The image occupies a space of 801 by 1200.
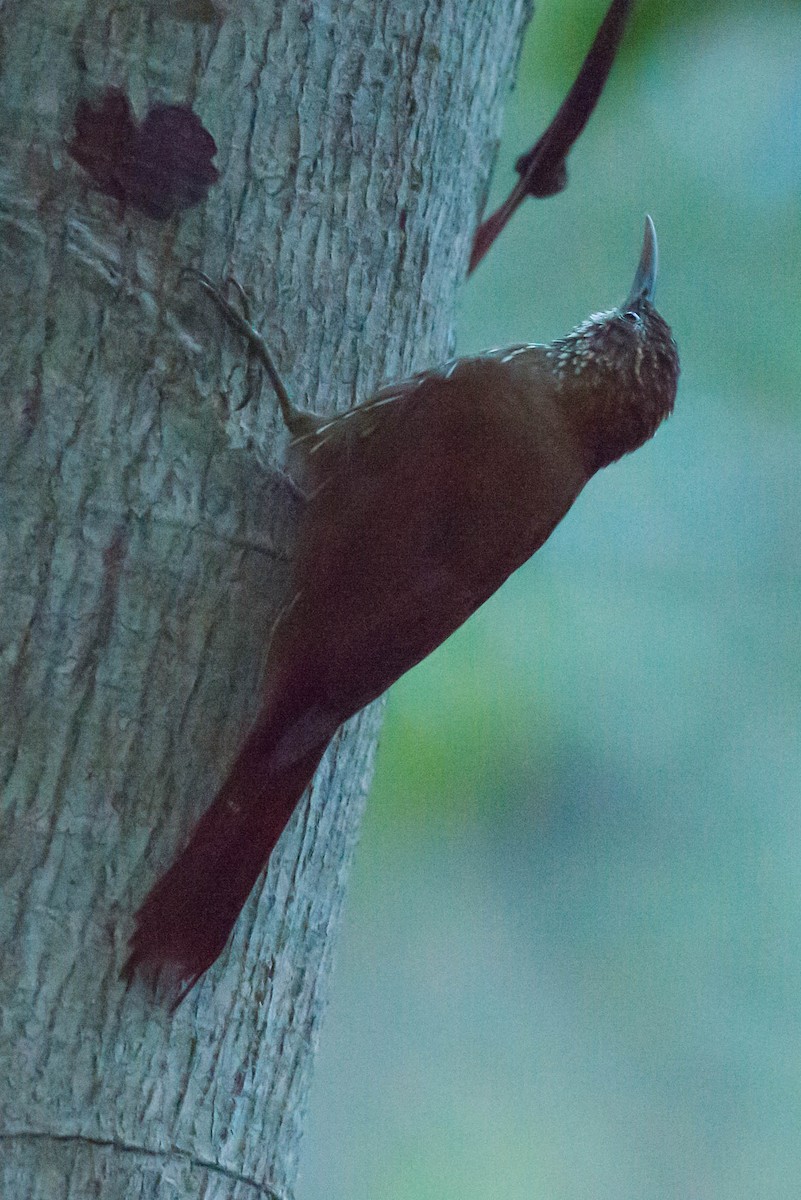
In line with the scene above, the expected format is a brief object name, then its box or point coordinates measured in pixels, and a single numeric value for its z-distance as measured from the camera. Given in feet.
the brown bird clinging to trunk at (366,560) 21.45
